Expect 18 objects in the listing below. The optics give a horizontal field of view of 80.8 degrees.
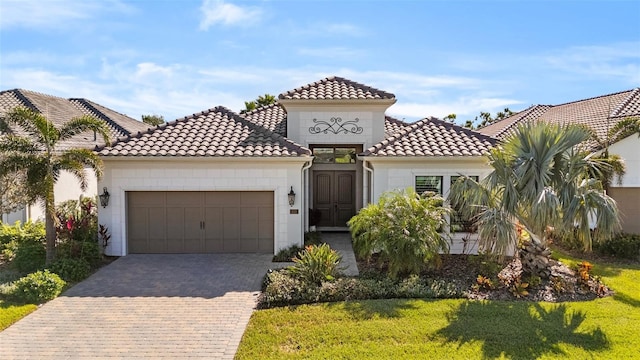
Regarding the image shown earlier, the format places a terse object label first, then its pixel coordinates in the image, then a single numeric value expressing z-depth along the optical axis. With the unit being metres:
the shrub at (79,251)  11.77
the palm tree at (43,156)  10.60
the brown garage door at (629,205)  15.63
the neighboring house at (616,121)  15.57
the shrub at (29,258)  11.17
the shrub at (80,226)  12.55
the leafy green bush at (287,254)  12.59
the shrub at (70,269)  10.62
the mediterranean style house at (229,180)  12.97
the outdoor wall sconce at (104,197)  12.95
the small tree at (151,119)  49.11
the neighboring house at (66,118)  17.41
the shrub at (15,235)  12.88
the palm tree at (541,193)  9.02
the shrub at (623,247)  13.33
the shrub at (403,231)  9.95
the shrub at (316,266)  9.66
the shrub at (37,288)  9.07
